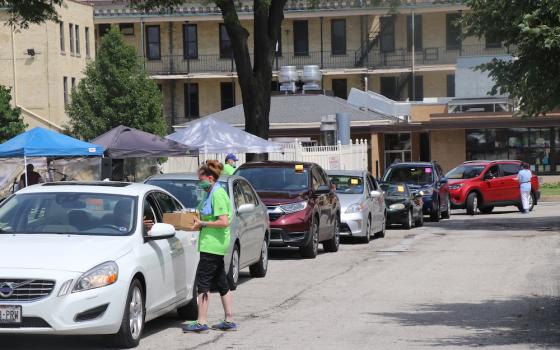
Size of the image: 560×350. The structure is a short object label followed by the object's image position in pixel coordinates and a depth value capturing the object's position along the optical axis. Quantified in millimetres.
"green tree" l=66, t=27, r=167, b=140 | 56562
